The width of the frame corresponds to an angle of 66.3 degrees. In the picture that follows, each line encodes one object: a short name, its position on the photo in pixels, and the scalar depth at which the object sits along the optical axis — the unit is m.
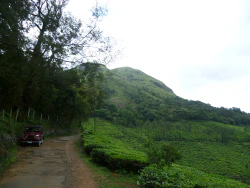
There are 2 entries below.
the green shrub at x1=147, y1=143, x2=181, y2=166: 6.50
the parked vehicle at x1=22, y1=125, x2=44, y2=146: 13.93
